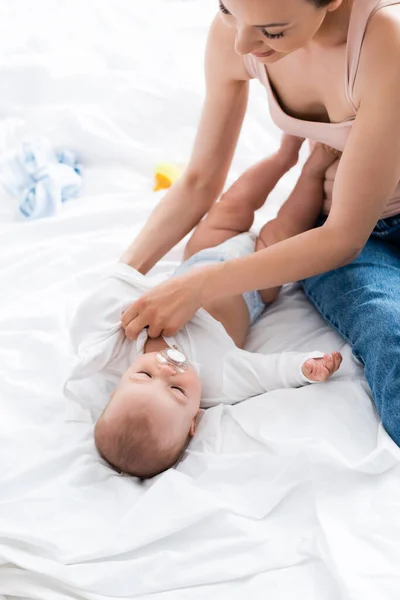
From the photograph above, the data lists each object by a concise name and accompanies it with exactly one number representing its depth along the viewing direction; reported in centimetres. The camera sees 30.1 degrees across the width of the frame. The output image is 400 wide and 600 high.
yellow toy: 189
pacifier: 131
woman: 117
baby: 121
